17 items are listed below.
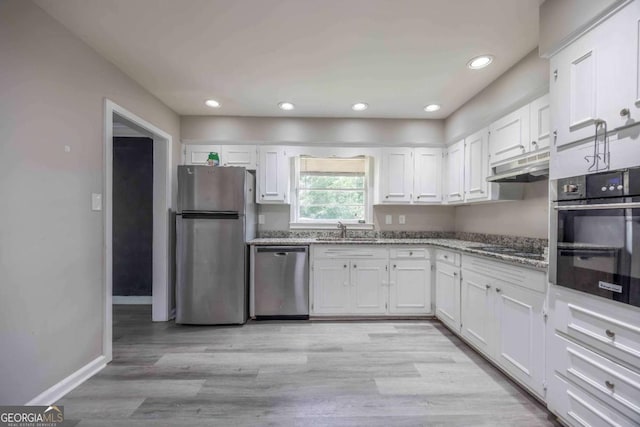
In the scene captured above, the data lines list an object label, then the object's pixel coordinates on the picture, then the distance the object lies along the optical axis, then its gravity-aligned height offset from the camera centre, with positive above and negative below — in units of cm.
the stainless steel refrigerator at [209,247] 292 -39
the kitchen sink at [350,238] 313 -33
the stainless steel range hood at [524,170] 189 +34
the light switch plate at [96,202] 202 +7
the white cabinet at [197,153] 341 +75
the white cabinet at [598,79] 116 +66
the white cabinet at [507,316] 168 -75
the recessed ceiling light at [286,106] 303 +123
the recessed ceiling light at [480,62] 212 +123
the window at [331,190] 372 +32
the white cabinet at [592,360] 116 -71
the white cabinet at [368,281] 310 -79
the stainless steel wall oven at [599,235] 115 -10
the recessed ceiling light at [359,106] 304 +123
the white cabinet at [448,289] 262 -78
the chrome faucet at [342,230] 356 -23
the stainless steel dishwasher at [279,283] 306 -81
